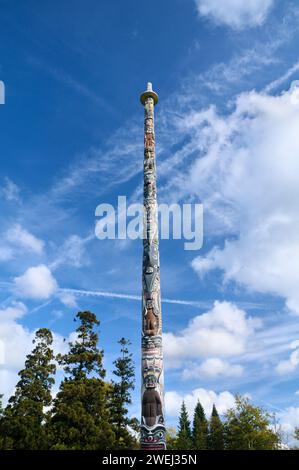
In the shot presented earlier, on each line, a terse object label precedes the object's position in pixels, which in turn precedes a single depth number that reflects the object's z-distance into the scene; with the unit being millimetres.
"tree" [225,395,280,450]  38219
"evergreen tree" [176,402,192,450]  49062
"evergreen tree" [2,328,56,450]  23109
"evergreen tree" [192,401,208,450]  47750
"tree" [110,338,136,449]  28984
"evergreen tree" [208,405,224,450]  45125
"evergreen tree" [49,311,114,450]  24000
